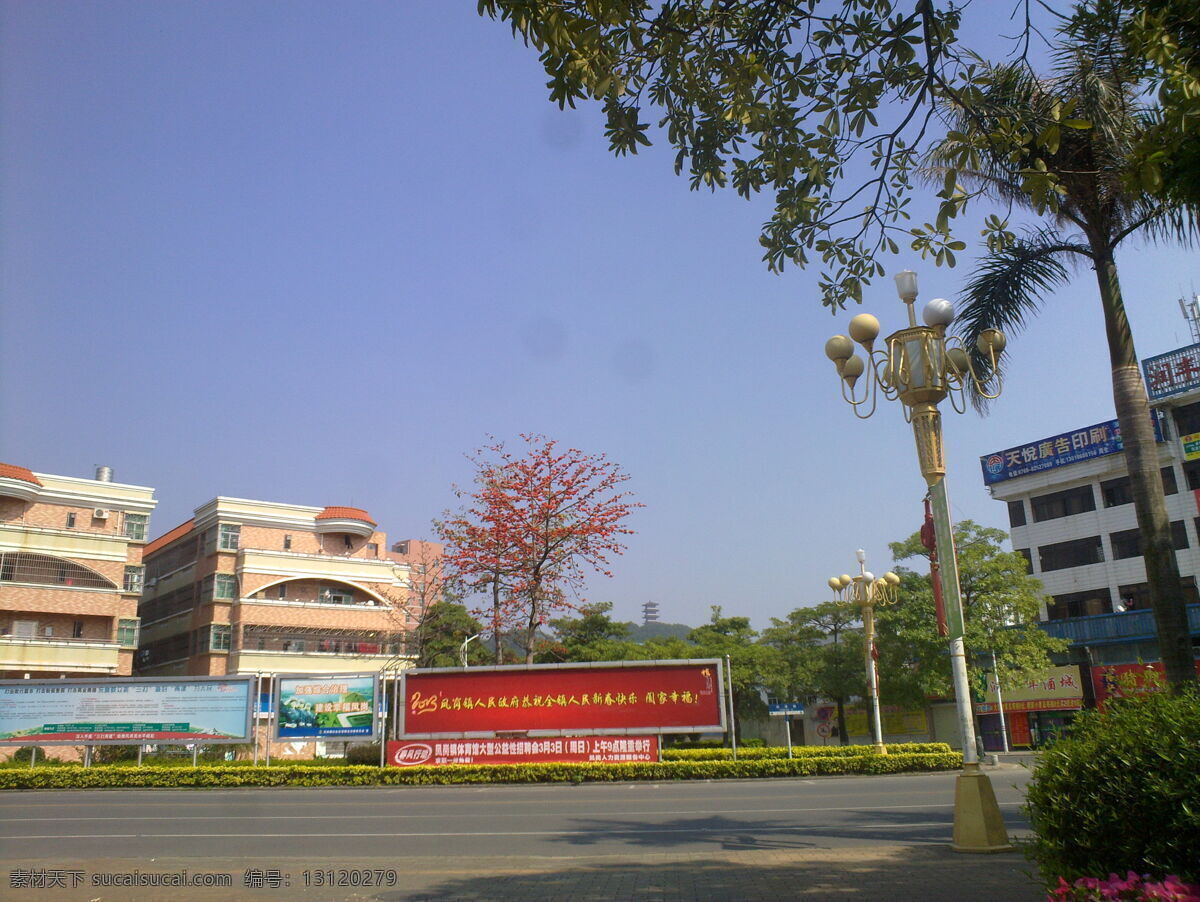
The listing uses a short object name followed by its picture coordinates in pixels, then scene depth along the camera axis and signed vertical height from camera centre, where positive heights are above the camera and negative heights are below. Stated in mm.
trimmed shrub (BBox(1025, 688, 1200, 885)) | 4207 -593
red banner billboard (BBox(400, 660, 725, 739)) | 22922 -140
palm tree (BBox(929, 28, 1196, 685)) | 10148 +5723
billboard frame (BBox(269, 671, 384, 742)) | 23891 -94
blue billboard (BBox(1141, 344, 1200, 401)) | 33750 +11387
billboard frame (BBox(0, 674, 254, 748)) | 24641 -293
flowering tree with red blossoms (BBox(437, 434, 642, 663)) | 27750 +4726
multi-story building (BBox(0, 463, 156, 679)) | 35750 +5371
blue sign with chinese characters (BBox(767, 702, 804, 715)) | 23328 -562
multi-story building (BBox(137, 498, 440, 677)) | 39938 +4942
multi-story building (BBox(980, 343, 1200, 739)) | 33875 +6509
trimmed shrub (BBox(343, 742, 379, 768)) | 24812 -1561
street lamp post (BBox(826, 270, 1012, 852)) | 9889 +3427
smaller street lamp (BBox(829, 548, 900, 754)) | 23312 +2231
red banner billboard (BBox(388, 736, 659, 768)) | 23078 -1448
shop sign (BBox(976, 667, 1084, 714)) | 35562 -598
